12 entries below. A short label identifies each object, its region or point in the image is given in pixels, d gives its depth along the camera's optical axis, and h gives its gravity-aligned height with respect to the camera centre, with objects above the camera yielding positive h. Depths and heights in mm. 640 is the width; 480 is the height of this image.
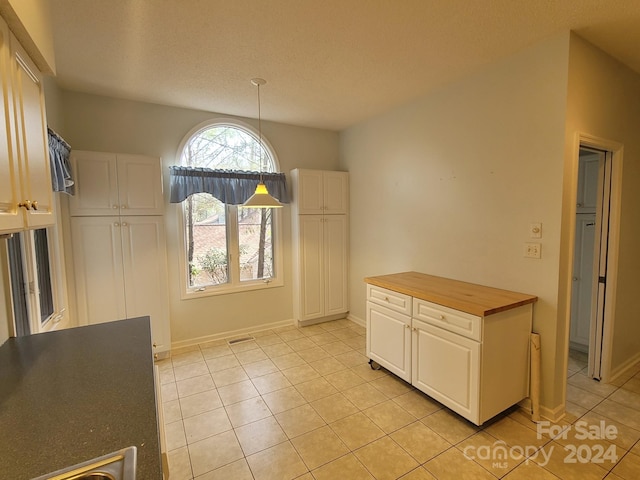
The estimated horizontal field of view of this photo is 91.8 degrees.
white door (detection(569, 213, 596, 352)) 3193 -724
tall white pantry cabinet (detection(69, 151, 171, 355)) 2865 -203
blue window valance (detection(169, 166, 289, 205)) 3385 +394
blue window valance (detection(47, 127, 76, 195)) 2260 +436
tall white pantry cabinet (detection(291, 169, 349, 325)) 4051 -380
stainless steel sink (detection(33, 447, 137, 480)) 826 -682
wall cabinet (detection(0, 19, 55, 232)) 1009 +283
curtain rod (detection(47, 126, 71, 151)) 2212 +622
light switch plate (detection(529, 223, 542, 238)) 2262 -133
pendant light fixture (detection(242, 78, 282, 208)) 2770 +158
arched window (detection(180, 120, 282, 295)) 3664 -124
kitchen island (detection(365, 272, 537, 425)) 2098 -959
